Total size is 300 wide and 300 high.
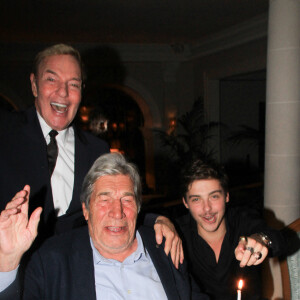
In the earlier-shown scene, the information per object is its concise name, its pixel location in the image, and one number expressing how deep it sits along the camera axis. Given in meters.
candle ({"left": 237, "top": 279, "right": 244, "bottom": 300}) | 1.00
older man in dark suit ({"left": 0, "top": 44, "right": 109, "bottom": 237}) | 1.85
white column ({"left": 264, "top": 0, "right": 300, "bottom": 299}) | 3.55
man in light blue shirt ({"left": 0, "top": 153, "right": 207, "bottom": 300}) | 1.62
